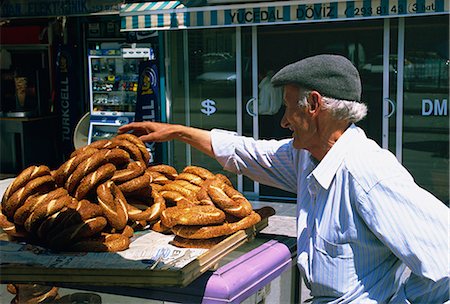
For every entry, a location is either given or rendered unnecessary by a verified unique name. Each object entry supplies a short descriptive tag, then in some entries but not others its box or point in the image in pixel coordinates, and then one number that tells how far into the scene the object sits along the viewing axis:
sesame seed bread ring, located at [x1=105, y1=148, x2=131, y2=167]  2.68
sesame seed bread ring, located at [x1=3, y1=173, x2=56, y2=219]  2.54
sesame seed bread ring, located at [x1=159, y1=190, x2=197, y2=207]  2.74
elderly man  1.93
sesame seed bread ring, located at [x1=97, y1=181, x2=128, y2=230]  2.47
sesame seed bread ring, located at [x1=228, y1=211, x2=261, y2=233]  2.69
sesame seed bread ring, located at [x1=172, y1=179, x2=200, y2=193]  2.90
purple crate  2.28
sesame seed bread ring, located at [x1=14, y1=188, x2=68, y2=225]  2.47
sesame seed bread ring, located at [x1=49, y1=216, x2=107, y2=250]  2.36
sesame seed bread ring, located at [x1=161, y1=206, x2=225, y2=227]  2.51
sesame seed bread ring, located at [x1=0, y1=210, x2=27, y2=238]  2.52
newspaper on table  2.24
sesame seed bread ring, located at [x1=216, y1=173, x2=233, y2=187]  3.00
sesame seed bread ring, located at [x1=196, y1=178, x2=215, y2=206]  2.72
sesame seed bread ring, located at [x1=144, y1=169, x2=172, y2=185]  3.01
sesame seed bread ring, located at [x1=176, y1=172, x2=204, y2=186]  3.01
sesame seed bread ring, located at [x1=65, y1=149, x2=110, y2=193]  2.55
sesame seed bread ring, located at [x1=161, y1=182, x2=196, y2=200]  2.83
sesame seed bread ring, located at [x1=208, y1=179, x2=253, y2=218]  2.70
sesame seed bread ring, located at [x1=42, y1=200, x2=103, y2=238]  2.38
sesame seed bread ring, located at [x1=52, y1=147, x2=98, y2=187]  2.63
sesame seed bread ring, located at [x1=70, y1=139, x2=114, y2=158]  2.79
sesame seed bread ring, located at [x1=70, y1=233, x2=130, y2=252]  2.36
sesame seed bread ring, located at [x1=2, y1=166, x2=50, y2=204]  2.61
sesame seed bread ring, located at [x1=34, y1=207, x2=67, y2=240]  2.38
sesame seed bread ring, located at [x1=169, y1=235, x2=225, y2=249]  2.48
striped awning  7.09
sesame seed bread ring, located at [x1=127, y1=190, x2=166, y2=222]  2.65
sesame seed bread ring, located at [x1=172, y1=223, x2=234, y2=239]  2.49
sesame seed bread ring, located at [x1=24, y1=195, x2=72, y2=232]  2.41
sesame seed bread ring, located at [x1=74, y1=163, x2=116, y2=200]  2.52
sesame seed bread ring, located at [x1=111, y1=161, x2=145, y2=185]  2.66
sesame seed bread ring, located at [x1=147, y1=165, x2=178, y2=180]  3.14
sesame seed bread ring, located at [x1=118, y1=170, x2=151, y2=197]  2.67
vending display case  9.19
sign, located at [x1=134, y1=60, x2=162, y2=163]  8.66
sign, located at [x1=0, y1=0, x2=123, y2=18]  9.16
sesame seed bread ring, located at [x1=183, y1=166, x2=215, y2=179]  3.09
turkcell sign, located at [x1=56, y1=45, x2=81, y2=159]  9.87
